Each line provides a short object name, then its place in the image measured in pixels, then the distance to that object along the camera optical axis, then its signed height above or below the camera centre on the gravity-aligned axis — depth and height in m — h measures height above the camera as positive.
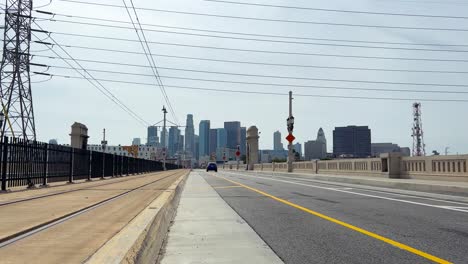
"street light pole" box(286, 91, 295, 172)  49.88 +2.43
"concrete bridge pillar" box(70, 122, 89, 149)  58.56 +3.28
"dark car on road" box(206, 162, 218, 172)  93.94 -1.41
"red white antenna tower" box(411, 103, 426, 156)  129.25 +8.87
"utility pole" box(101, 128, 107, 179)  34.34 -0.13
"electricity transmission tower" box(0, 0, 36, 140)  43.09 +10.60
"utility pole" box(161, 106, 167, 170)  90.44 +5.30
